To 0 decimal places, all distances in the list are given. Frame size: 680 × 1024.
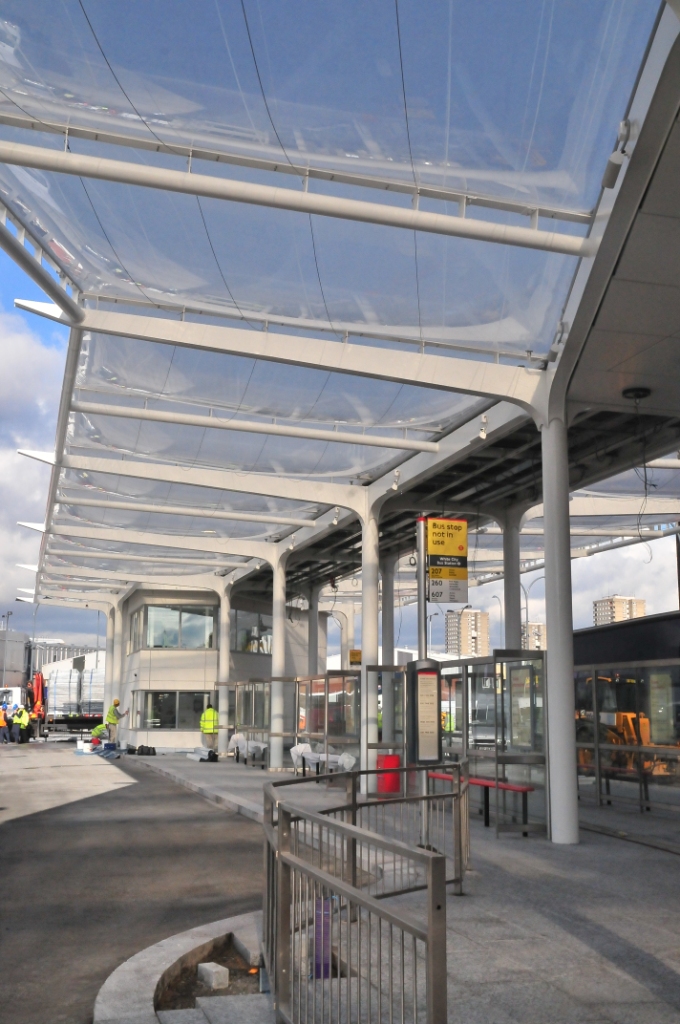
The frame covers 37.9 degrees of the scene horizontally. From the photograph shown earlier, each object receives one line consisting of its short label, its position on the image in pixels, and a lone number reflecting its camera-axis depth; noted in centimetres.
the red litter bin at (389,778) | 2127
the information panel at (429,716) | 1389
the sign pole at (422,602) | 1454
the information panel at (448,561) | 1856
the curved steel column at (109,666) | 5541
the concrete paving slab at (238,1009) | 563
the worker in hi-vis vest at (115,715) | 4342
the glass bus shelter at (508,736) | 1460
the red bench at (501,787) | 1420
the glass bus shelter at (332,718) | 2391
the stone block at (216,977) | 654
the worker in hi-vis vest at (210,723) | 3803
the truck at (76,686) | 8912
